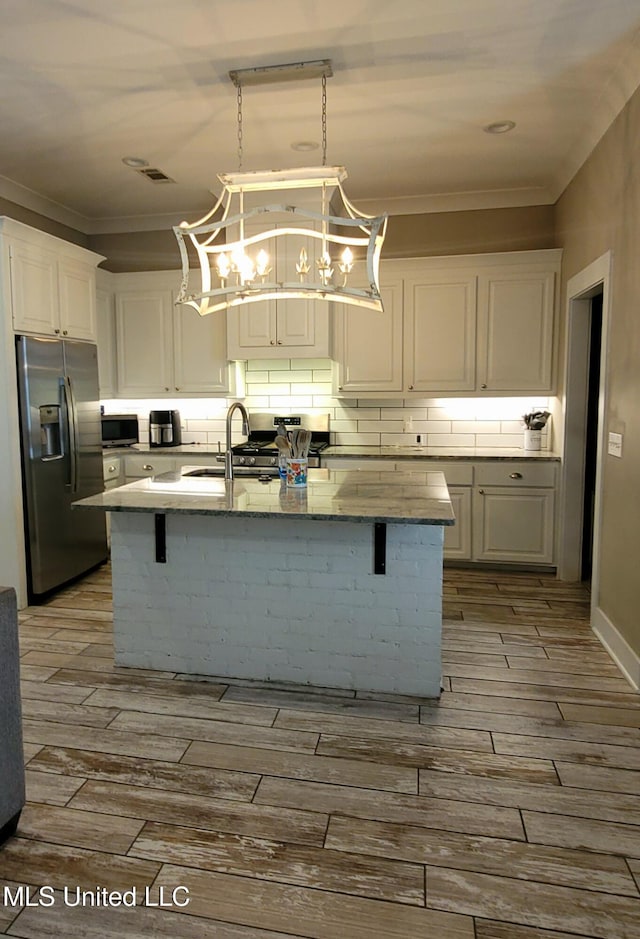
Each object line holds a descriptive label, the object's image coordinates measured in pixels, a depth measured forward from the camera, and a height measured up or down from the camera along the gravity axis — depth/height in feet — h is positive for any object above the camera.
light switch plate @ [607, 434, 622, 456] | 10.04 -0.53
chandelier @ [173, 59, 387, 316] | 8.44 +2.52
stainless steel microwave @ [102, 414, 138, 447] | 16.48 -0.43
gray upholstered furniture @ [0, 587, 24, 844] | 5.82 -3.03
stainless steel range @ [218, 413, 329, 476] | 15.20 -0.72
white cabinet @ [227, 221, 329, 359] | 15.12 +2.38
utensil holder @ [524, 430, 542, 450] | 15.44 -0.66
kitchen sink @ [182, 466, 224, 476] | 11.58 -1.11
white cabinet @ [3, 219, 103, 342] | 12.18 +2.87
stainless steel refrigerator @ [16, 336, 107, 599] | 12.46 -0.86
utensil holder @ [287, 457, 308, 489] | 9.78 -0.94
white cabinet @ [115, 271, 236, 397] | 16.43 +1.98
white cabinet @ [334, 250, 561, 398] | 14.82 +2.13
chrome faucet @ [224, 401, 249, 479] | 10.05 -0.67
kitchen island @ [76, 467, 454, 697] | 8.65 -2.57
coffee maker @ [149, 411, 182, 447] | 16.88 -0.38
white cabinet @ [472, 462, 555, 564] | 14.48 -2.38
